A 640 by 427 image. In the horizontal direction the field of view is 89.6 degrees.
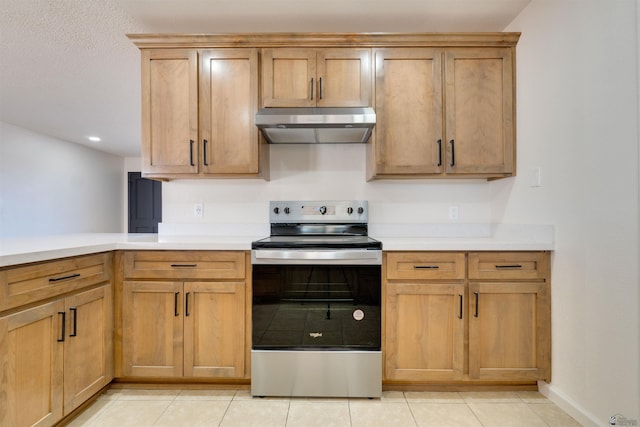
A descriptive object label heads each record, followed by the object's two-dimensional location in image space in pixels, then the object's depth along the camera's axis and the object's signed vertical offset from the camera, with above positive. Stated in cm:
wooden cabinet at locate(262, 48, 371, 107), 217 +92
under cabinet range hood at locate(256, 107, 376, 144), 203 +58
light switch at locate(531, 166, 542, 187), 197 +22
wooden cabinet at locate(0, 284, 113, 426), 134 -69
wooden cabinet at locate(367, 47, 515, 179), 218 +69
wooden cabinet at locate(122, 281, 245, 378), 191 -71
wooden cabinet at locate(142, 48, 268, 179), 218 +69
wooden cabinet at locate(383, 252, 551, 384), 188 -62
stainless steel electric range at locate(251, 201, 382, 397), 187 -62
